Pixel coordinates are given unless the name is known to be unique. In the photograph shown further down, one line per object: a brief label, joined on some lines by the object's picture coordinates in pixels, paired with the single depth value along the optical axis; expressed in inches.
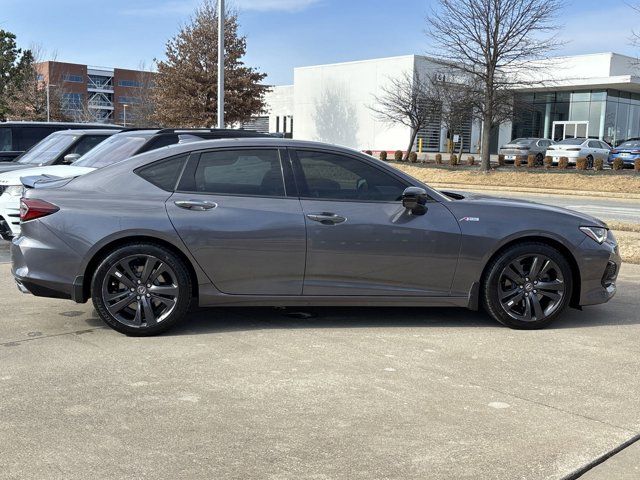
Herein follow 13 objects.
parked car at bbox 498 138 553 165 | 1424.7
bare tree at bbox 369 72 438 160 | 1516.9
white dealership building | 1798.7
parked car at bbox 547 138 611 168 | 1330.0
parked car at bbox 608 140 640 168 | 1243.2
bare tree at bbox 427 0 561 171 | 1054.4
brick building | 2561.5
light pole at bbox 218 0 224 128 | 770.5
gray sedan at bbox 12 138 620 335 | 211.3
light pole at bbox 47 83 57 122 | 1996.8
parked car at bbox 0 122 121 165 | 529.3
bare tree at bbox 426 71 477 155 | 1322.7
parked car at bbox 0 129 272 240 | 327.6
